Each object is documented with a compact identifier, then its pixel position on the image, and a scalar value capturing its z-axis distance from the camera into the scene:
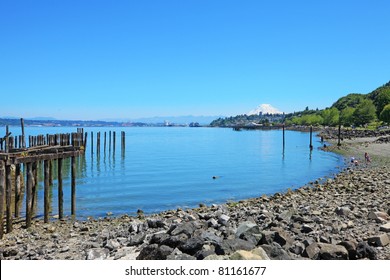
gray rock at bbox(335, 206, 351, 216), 12.79
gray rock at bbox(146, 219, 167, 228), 13.15
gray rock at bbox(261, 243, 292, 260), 7.90
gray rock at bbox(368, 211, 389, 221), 11.47
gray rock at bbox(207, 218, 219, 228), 11.80
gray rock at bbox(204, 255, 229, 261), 7.40
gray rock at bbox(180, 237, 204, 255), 8.33
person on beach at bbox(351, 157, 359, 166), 39.11
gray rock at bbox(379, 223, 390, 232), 9.88
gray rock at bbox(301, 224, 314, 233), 10.46
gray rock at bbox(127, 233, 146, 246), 10.84
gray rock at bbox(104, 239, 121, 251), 10.79
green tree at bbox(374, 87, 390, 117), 115.15
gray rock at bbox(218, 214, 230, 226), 12.31
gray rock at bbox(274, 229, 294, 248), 8.91
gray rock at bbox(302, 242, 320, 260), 8.15
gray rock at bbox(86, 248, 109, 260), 9.83
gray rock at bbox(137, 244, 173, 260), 8.15
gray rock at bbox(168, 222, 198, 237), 9.62
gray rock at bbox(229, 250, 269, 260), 7.06
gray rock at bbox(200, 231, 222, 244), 8.67
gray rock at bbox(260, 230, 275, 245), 8.89
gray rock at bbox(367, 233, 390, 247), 8.75
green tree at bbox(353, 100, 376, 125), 123.81
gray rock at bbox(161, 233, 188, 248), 8.72
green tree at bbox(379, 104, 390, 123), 93.19
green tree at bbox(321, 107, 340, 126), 157.12
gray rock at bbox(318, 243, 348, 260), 7.88
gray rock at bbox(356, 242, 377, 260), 8.02
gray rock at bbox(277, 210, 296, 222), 12.08
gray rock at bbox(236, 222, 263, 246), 8.93
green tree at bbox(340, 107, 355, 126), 136.50
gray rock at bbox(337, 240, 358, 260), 8.09
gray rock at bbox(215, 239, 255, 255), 7.93
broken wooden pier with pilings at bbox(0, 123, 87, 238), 15.34
